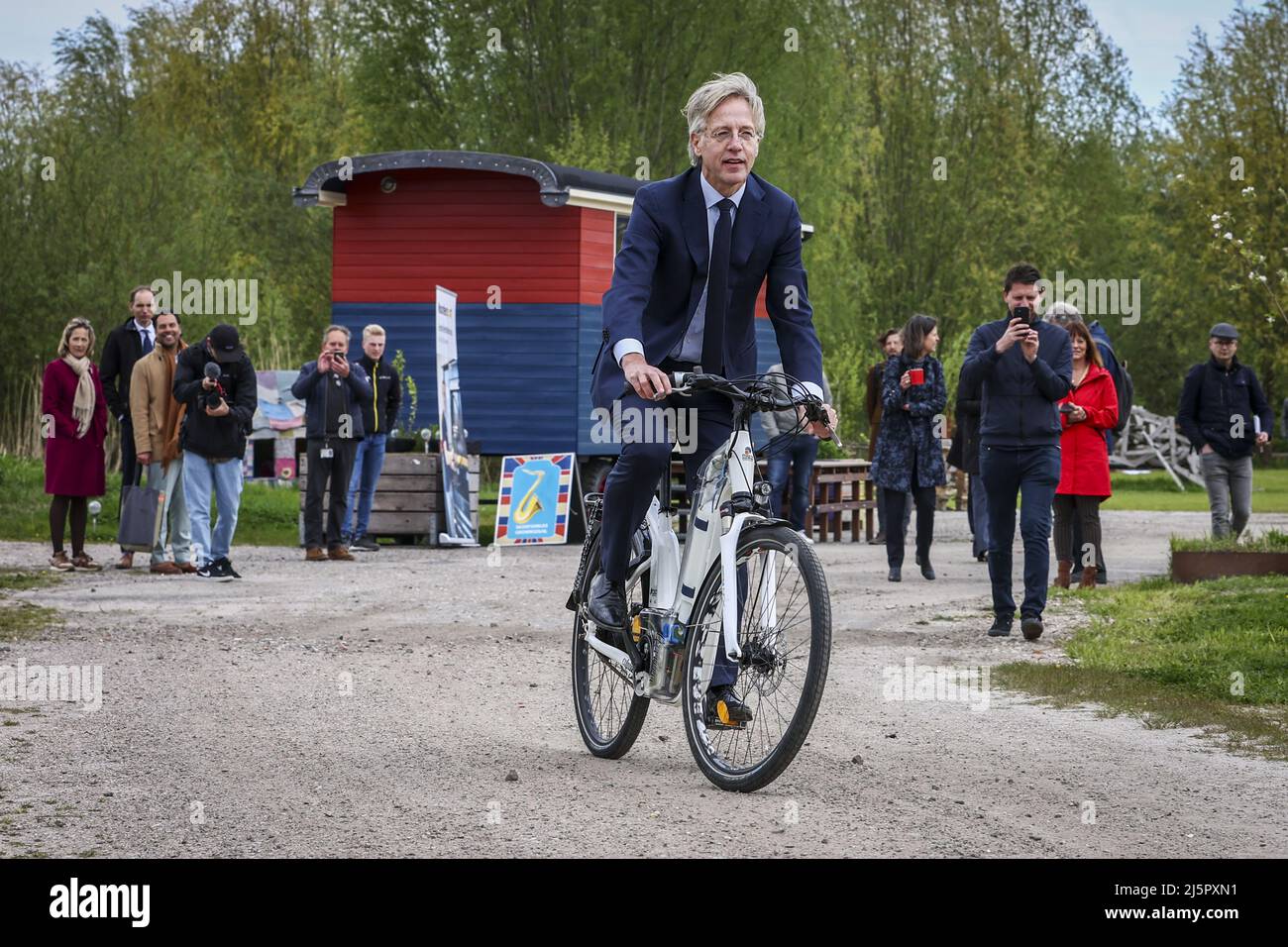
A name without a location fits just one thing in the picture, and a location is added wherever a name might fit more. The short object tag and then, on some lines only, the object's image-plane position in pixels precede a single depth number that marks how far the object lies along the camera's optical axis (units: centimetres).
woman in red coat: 1365
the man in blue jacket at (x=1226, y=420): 1594
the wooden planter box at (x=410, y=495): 1992
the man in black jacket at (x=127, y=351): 1628
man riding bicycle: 644
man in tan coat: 1527
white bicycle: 598
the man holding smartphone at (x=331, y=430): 1742
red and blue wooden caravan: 2166
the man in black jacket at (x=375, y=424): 1889
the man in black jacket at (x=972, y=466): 1636
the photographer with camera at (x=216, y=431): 1480
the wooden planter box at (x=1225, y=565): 1314
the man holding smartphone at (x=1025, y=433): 1116
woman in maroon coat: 1561
